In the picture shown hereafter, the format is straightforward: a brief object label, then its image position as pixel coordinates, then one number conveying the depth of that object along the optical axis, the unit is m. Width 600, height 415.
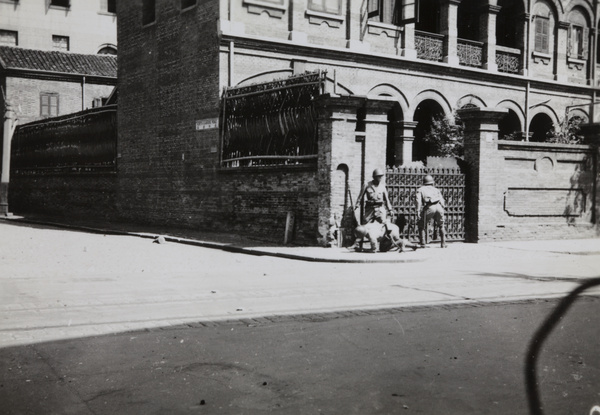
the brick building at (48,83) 35.03
